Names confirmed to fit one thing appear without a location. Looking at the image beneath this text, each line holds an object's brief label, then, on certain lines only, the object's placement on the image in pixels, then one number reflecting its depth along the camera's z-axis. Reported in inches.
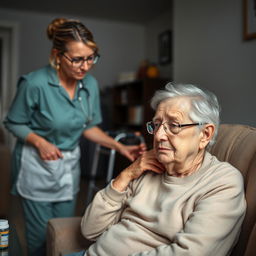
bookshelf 183.8
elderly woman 39.0
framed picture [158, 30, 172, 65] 200.0
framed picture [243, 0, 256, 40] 109.7
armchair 42.5
